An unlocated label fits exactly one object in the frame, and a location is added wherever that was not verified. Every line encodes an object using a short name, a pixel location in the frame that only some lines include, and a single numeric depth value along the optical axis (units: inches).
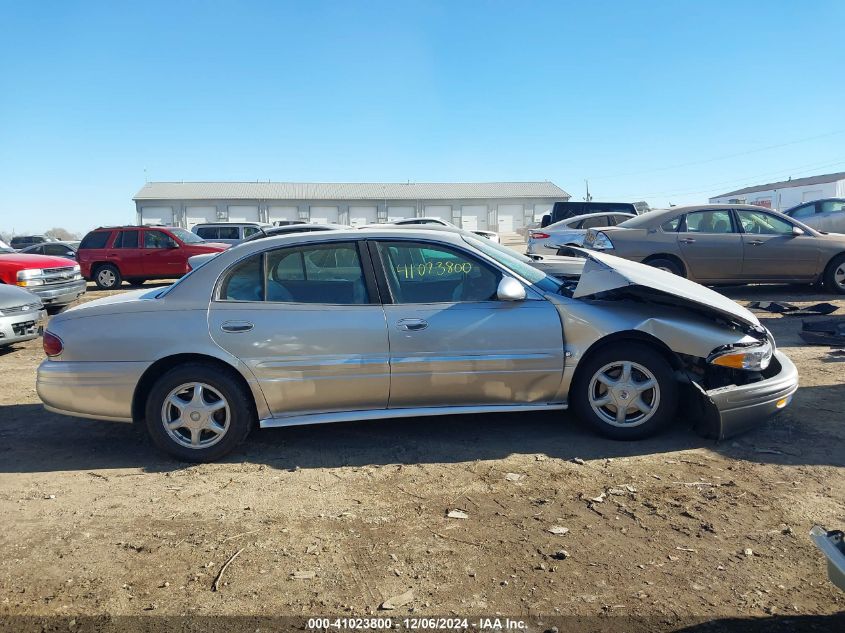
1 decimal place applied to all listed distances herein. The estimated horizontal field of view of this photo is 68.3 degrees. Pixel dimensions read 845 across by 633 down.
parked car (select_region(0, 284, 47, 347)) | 302.7
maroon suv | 658.2
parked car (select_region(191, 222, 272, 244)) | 834.8
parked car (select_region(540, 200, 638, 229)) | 733.3
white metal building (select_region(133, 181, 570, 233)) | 2298.2
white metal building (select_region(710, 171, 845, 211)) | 1948.8
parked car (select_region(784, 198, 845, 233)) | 757.9
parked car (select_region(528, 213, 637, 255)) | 532.7
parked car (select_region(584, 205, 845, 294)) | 393.1
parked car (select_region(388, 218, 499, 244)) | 738.7
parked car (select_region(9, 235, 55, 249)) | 1405.0
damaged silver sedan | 163.3
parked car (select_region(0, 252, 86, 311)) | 418.9
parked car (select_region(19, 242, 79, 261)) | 908.5
